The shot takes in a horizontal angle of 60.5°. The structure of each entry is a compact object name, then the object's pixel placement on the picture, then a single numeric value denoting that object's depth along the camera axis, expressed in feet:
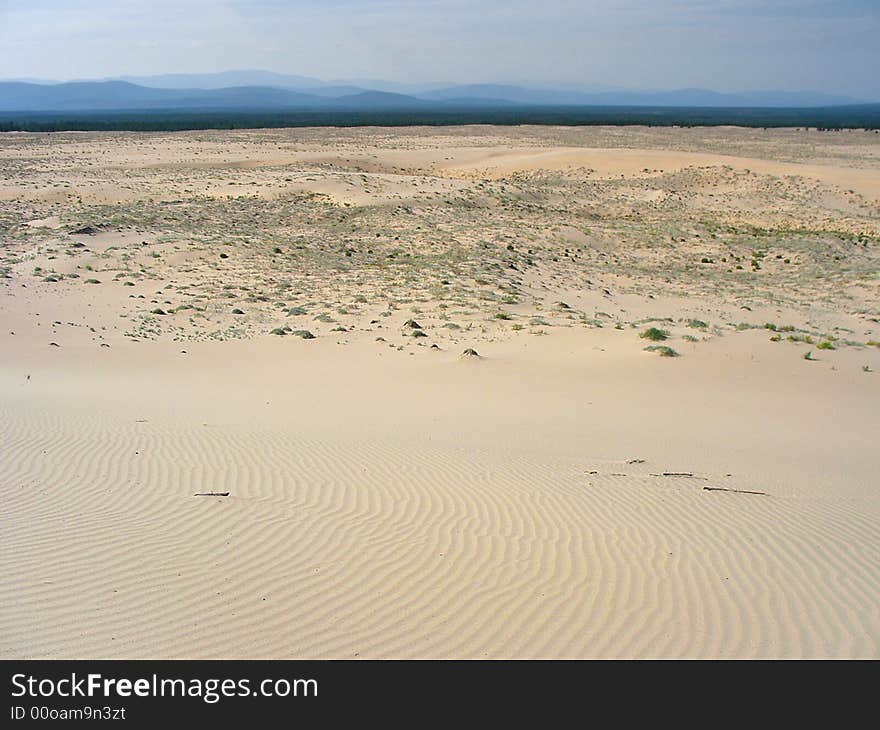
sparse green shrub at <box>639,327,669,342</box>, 45.98
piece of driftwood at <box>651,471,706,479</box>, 25.25
